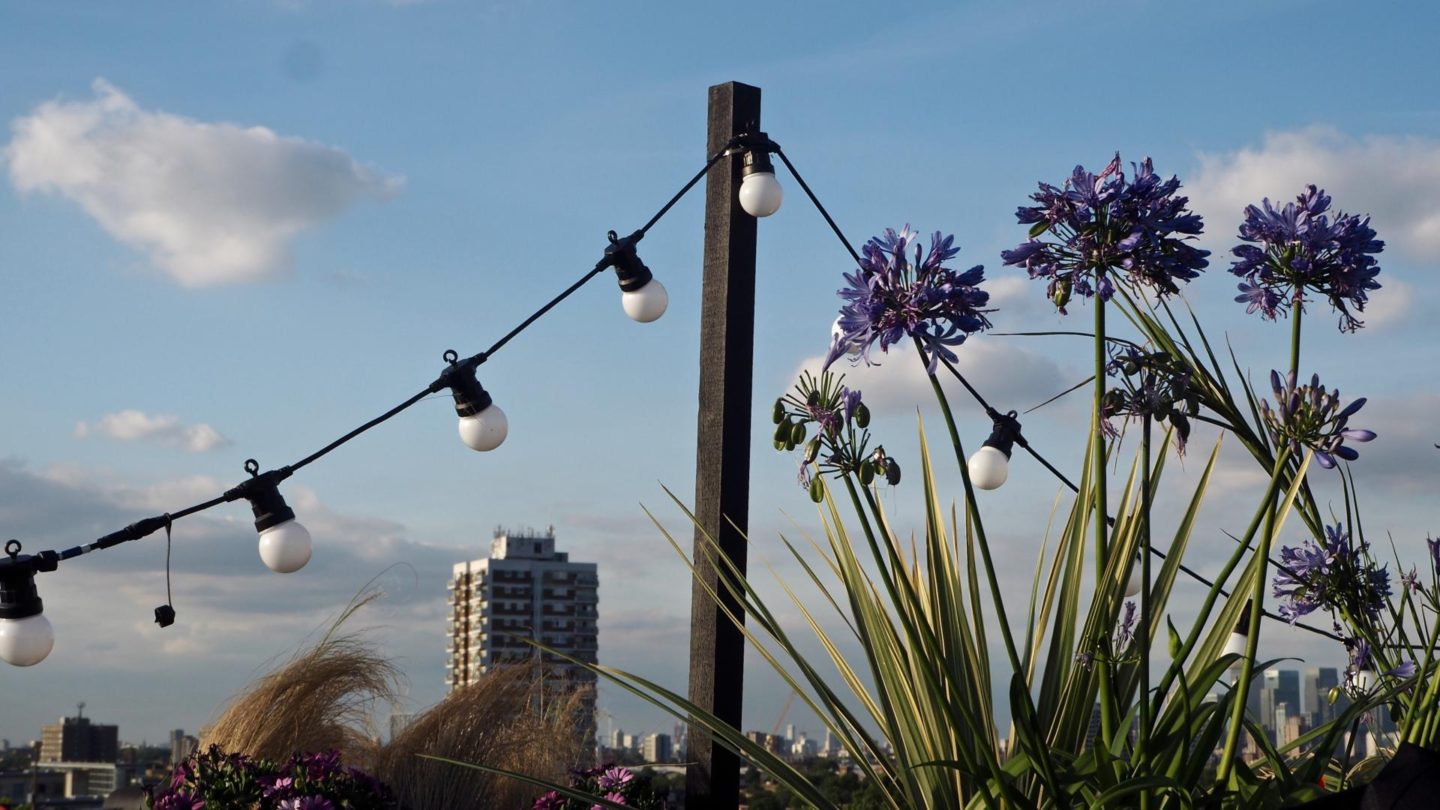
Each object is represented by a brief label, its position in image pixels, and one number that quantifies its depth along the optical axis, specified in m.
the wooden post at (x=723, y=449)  3.19
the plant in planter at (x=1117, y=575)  1.60
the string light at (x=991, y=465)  3.59
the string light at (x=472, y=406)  3.39
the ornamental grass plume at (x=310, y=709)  3.62
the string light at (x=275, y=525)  3.15
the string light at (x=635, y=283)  3.63
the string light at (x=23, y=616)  3.06
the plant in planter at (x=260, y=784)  3.04
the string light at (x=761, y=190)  3.37
